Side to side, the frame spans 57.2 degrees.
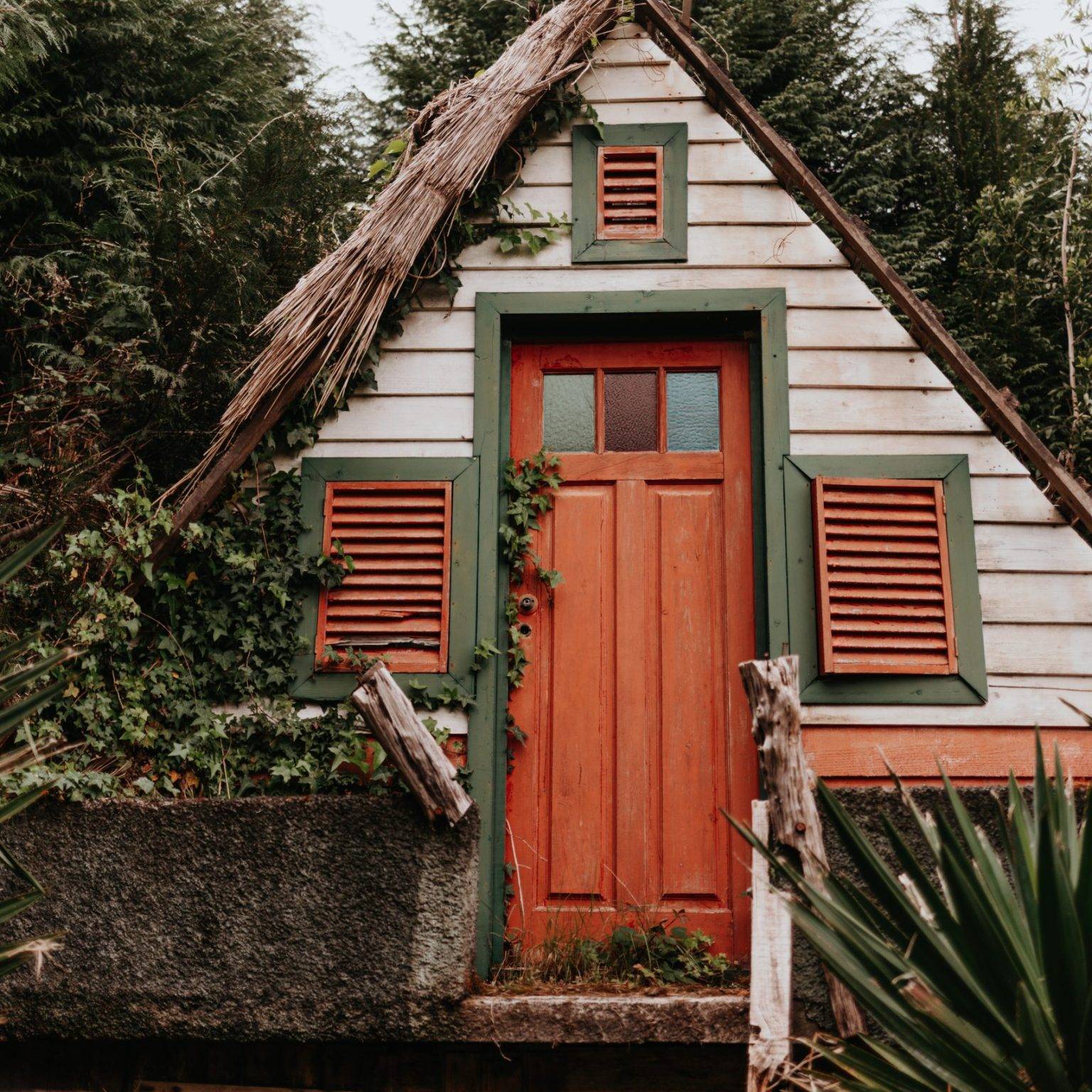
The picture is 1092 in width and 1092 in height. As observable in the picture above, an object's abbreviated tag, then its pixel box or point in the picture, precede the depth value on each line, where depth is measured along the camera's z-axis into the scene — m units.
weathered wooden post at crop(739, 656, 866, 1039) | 2.60
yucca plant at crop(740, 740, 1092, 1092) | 1.76
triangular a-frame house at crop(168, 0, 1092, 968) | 3.53
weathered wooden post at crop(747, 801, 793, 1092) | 2.45
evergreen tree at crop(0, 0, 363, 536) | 4.10
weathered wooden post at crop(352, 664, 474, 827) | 2.99
